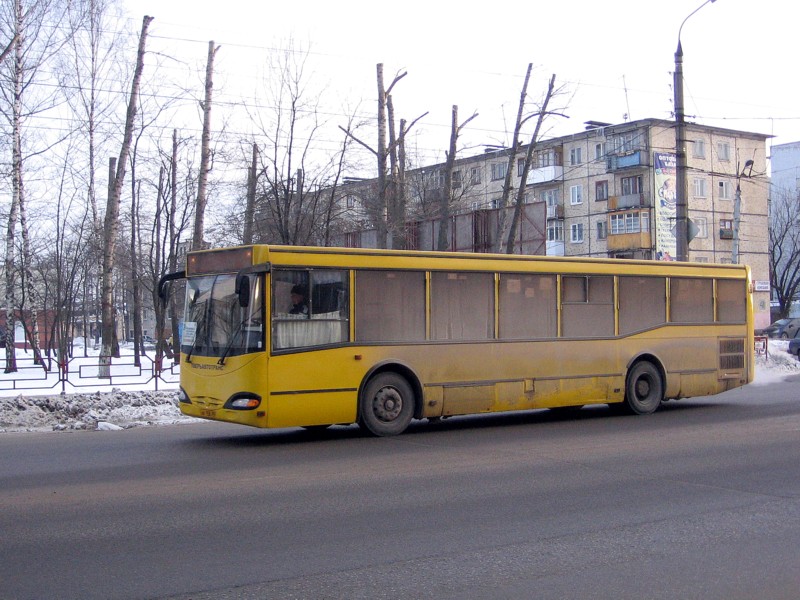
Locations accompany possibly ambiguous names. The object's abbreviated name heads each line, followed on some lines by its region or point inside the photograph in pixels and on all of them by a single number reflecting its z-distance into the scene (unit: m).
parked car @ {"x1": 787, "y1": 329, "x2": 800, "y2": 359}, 35.84
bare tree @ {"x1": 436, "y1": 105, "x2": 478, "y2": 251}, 28.91
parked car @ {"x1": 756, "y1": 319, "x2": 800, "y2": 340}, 57.72
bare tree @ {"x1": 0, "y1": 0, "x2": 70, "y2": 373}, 28.06
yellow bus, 12.07
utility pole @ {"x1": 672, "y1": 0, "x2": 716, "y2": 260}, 21.98
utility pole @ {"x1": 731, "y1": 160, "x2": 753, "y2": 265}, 37.47
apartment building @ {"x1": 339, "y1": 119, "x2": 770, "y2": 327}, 59.97
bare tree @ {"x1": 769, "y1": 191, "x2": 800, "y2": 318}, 73.19
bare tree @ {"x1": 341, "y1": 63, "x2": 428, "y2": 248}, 28.03
